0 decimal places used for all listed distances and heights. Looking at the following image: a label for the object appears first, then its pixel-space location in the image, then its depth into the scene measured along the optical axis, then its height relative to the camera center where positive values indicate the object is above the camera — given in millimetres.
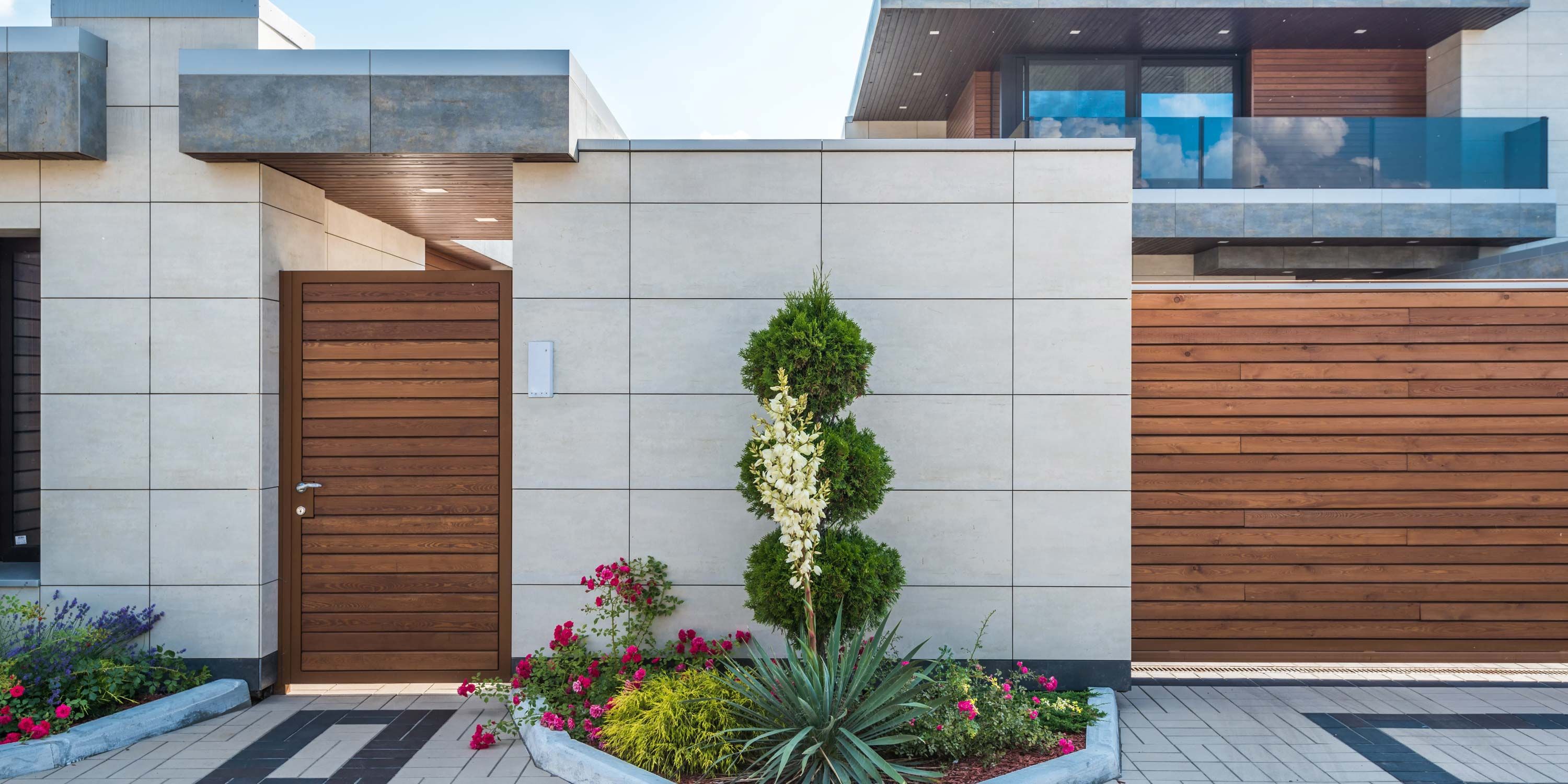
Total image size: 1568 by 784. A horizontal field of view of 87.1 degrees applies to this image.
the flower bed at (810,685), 3885 -1503
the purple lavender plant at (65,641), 4641 -1486
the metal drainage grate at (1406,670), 5715 -1907
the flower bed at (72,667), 4445 -1602
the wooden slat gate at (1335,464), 5723 -474
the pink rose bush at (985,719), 4113 -1694
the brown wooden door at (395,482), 5430 -598
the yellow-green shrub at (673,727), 3992 -1663
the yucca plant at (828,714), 3711 -1513
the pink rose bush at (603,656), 4676 -1601
